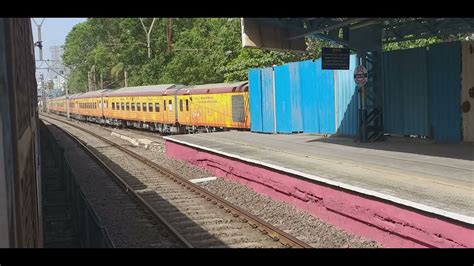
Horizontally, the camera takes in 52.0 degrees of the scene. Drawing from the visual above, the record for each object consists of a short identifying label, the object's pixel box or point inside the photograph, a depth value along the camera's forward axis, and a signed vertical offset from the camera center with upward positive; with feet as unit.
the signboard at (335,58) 47.80 +4.25
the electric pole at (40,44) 96.55 +13.74
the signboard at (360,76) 48.47 +2.41
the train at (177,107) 77.36 -0.06
